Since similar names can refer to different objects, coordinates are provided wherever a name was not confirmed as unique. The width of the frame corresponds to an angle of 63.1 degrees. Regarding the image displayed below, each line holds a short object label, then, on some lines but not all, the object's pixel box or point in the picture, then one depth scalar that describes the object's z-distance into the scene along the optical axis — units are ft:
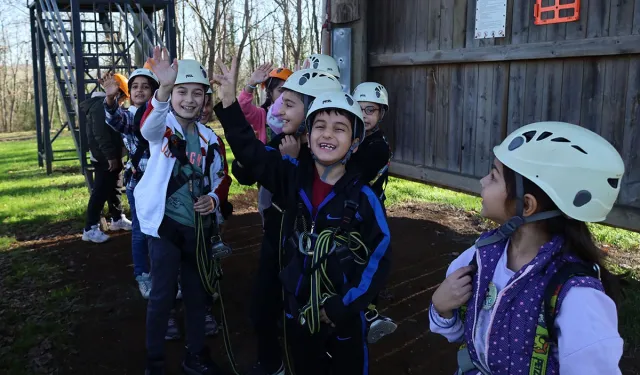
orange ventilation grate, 14.89
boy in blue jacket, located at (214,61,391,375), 8.59
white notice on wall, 16.85
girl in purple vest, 5.16
